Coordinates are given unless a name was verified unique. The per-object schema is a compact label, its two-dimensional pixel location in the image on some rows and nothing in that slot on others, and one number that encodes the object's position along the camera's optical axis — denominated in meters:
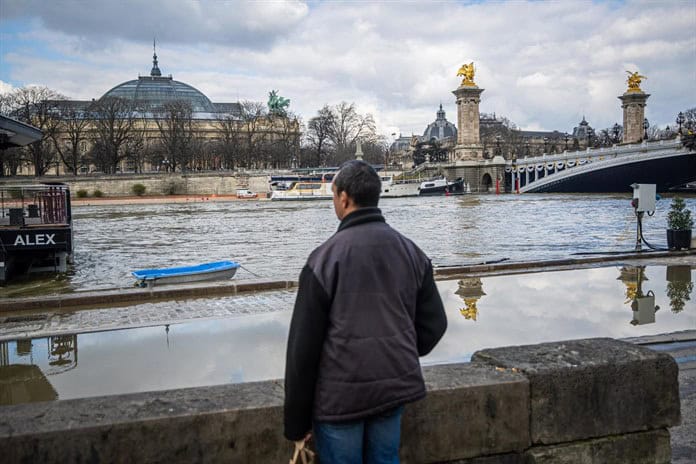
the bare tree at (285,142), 99.38
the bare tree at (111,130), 86.44
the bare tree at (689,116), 79.86
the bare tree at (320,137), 99.99
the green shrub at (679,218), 15.15
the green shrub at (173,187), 84.75
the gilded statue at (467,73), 81.19
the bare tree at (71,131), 83.61
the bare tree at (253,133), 97.06
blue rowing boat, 11.97
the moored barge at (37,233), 13.90
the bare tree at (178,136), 91.31
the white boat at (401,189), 75.12
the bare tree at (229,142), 96.12
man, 2.48
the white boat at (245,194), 79.38
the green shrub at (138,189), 82.44
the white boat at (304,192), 71.69
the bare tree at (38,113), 78.00
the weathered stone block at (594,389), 3.38
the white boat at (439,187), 75.00
